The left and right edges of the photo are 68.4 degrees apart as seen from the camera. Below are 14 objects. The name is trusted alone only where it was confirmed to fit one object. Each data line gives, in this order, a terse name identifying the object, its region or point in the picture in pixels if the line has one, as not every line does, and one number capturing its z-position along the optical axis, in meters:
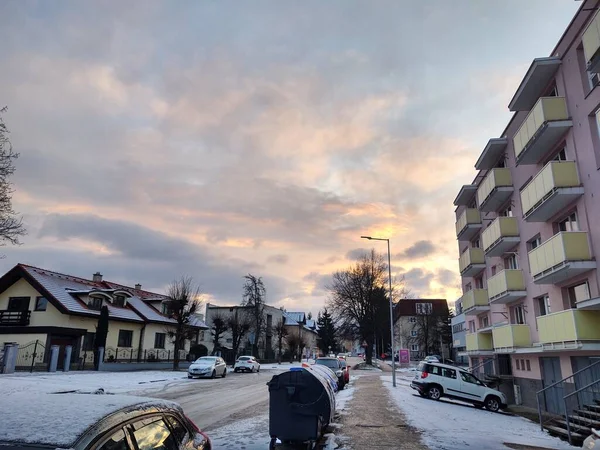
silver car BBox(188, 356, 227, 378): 31.55
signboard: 53.44
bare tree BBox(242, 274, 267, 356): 62.84
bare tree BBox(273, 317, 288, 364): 67.78
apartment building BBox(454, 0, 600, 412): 15.03
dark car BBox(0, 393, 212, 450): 2.58
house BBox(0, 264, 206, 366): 32.03
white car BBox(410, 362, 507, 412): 19.88
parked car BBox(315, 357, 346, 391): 24.90
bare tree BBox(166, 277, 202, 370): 38.47
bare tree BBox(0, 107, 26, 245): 19.64
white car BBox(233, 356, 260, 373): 41.47
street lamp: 30.03
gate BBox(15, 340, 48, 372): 29.08
